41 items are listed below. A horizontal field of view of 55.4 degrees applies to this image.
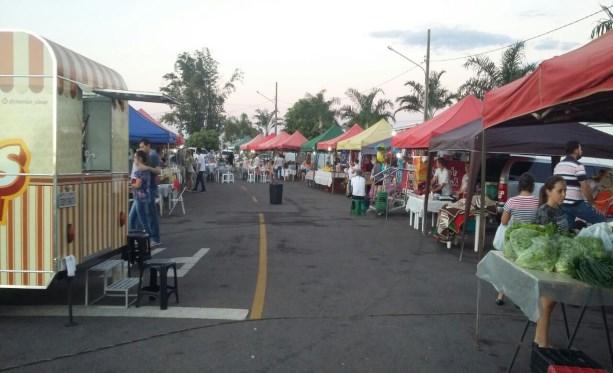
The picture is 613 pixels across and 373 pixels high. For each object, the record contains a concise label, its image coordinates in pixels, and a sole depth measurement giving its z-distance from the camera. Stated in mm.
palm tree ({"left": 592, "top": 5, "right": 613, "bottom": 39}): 14867
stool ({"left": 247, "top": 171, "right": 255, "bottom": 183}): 39394
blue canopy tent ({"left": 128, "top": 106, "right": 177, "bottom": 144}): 18234
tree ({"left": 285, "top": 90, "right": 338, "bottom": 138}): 54562
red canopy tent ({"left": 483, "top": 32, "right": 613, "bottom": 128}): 4352
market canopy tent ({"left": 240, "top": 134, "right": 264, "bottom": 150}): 50825
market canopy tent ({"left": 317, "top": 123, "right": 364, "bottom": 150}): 29312
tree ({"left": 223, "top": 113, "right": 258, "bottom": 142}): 85562
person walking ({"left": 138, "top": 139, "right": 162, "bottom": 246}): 11141
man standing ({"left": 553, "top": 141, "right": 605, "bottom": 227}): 7637
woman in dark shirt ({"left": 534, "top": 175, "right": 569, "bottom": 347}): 6113
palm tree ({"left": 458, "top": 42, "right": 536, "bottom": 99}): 25500
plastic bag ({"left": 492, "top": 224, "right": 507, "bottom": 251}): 6906
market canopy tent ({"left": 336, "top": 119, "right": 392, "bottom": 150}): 24656
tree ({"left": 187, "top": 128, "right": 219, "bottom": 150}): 49156
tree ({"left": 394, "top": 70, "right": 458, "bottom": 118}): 35219
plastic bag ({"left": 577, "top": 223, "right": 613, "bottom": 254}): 4625
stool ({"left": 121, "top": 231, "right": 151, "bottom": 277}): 8336
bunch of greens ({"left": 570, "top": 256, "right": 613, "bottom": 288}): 4098
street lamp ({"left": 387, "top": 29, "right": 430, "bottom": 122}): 28719
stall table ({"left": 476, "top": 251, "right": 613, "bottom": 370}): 4129
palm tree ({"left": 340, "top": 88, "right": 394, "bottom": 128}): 43062
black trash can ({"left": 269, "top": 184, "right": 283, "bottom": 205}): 21219
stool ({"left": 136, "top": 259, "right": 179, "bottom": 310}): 6906
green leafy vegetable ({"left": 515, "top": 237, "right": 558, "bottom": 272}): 4488
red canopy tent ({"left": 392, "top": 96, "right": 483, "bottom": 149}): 13898
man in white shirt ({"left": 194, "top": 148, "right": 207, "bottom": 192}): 27594
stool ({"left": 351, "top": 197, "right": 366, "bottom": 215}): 18328
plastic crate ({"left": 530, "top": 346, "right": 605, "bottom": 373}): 4121
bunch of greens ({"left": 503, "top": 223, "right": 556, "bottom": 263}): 4844
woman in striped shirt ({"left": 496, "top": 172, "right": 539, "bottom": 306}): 7234
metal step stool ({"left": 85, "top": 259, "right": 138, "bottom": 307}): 7102
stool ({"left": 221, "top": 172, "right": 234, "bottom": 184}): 37162
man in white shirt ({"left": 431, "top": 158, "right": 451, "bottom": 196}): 15070
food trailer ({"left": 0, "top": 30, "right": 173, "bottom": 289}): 6160
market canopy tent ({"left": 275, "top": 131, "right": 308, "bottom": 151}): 37969
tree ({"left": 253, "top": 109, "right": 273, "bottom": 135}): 85625
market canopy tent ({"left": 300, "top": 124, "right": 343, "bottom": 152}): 33406
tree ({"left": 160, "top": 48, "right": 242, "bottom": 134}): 53719
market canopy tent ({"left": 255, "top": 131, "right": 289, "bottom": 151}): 41438
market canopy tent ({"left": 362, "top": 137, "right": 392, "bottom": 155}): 23859
